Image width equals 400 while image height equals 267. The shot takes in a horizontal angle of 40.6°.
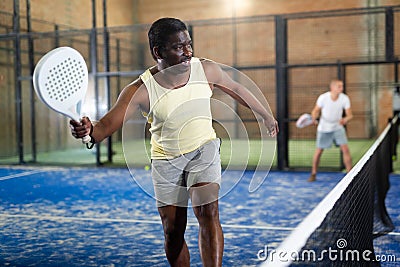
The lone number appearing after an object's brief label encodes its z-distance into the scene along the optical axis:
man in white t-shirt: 8.65
